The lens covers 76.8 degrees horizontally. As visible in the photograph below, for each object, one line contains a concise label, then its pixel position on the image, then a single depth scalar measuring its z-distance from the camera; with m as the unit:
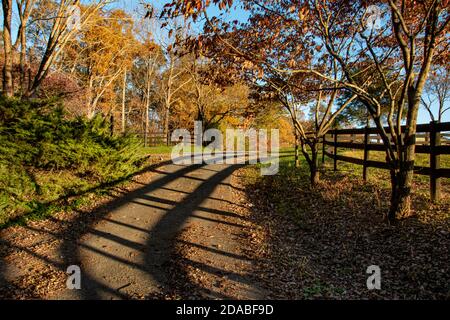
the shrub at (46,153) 7.19
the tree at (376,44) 5.08
